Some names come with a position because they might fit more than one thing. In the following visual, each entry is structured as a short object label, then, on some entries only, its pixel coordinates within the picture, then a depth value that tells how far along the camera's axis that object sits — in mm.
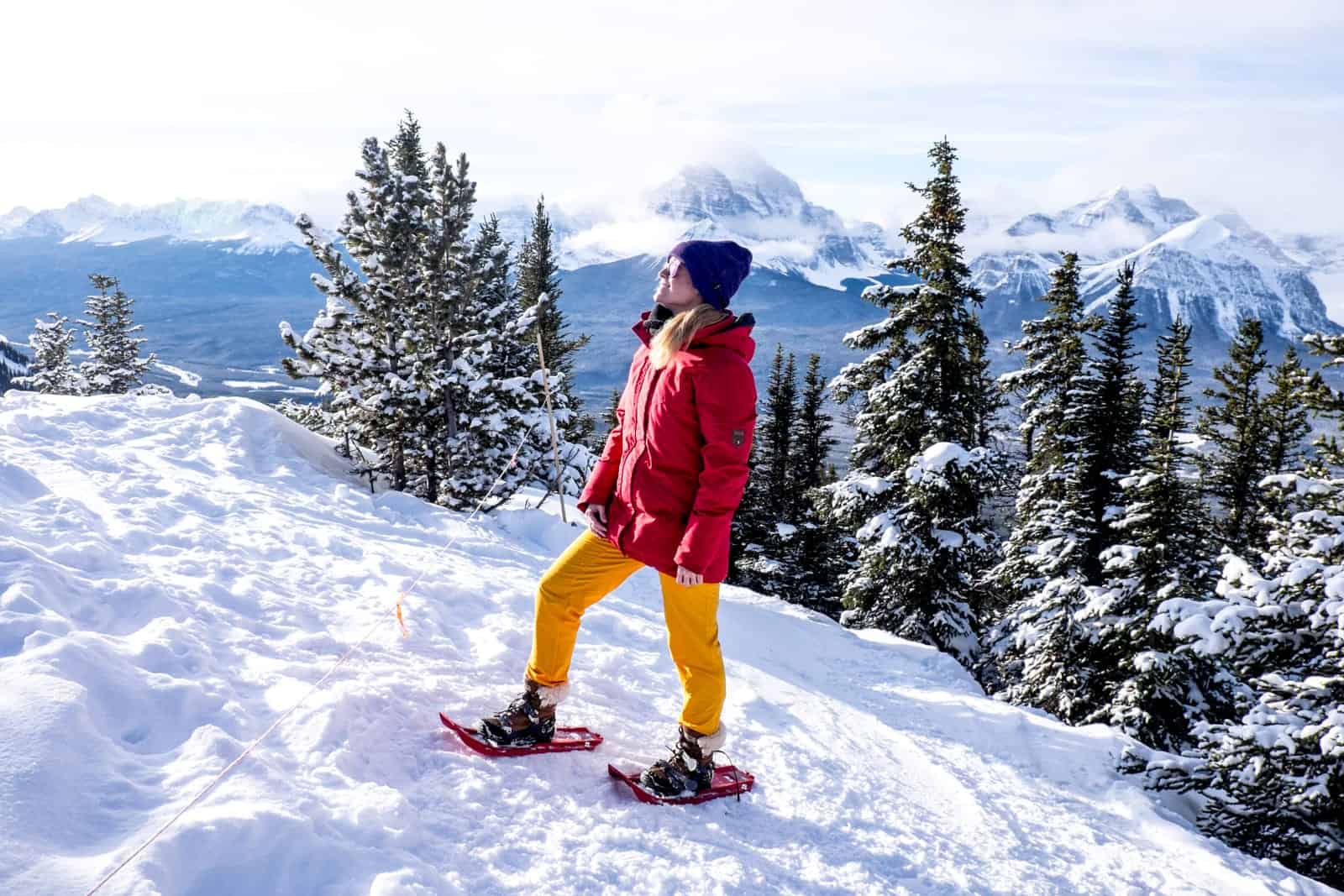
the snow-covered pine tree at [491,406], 18484
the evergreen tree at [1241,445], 24609
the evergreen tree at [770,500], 29047
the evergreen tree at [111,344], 38375
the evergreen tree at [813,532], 31516
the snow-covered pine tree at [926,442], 16656
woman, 3766
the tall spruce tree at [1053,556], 16062
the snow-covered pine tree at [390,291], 17719
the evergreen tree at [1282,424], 24438
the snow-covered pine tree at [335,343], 17344
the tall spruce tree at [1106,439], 16156
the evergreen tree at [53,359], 37656
